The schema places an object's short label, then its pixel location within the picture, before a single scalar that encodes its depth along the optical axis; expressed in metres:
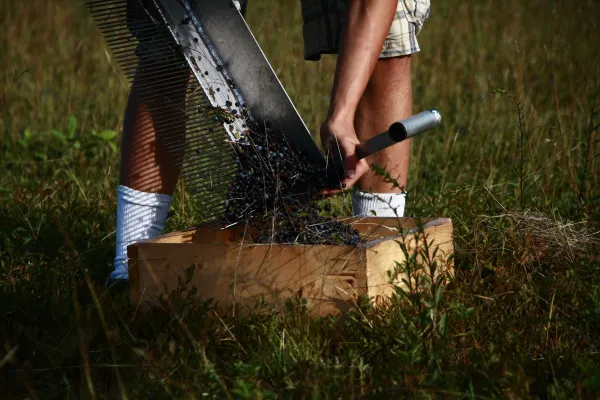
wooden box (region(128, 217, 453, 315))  4.39
